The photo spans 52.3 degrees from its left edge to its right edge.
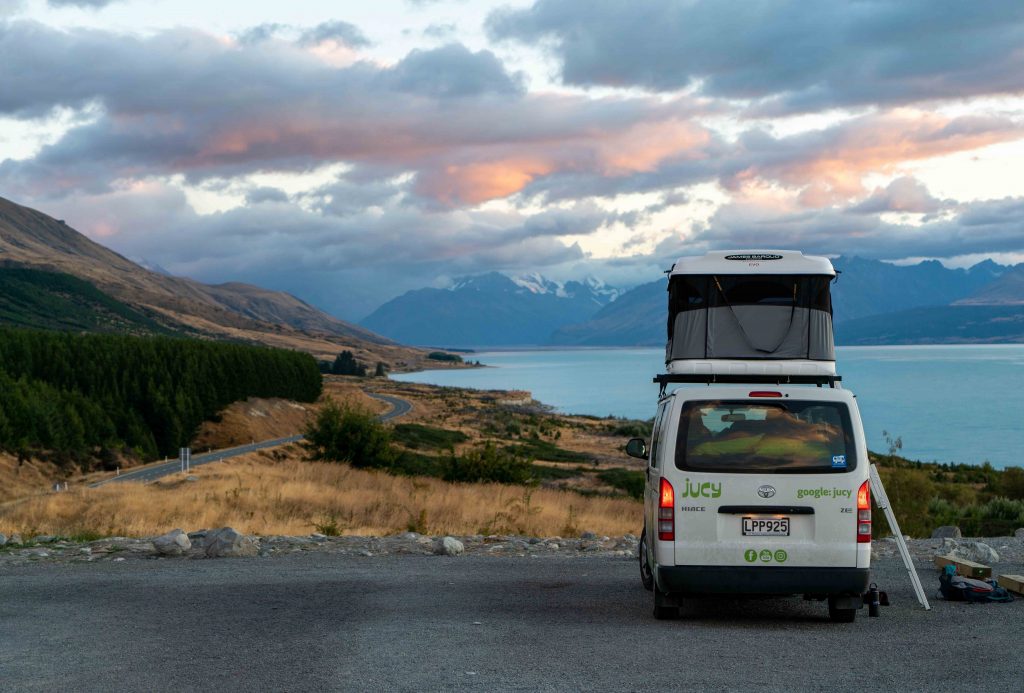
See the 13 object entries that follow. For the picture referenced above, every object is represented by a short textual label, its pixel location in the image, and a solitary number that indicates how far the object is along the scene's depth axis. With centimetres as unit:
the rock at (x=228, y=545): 1547
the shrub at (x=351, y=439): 3972
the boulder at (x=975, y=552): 1471
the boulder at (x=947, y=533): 1866
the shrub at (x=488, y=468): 3406
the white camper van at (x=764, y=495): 939
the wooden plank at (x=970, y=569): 1156
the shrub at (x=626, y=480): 4910
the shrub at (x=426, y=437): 6925
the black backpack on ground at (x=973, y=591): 1097
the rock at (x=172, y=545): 1542
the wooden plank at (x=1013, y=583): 1120
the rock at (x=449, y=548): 1582
